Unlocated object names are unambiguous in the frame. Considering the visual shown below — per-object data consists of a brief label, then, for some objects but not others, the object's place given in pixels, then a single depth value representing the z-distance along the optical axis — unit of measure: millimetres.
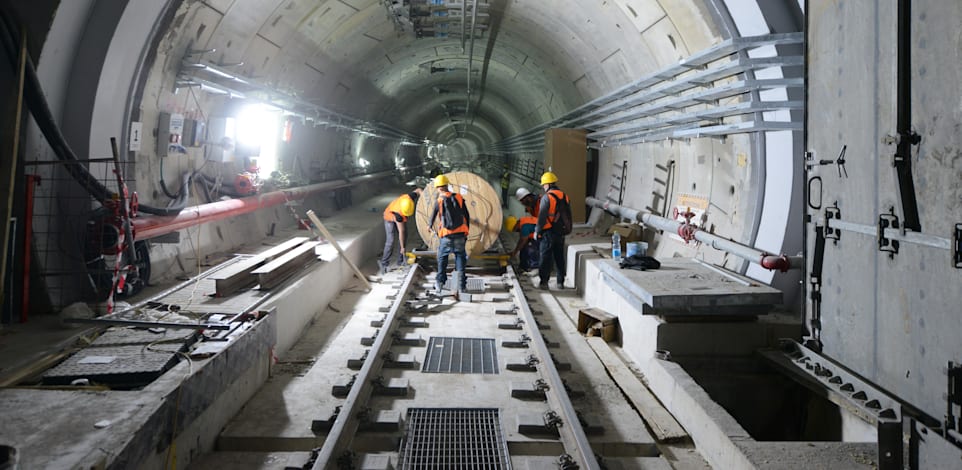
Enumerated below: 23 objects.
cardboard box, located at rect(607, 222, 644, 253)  9977
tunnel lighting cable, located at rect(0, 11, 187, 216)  5480
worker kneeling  11375
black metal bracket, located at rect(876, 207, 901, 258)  3889
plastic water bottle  8529
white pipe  5785
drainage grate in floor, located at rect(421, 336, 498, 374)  6195
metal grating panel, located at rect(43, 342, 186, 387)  4109
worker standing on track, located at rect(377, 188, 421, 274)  10970
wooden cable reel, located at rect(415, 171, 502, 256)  11195
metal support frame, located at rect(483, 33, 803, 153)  5895
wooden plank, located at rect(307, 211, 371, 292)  9828
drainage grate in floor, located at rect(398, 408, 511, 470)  4223
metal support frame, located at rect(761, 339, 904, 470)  3535
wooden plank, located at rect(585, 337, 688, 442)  4812
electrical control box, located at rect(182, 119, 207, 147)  8414
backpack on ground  6594
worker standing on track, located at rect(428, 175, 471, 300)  9531
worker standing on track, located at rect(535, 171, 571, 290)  9883
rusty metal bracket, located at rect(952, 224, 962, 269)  3216
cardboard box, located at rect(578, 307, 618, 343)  7367
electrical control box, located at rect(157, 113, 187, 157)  7734
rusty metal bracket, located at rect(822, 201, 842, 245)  4711
